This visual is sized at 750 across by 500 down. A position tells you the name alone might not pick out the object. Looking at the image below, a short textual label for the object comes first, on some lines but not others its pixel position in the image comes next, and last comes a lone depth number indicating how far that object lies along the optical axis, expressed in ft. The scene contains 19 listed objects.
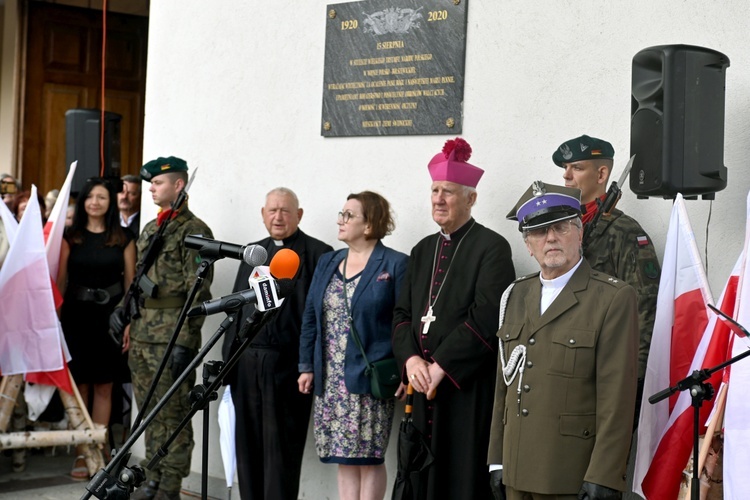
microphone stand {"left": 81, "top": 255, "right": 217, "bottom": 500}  12.16
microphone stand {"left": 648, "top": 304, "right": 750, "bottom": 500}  12.07
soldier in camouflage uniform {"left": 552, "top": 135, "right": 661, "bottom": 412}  15.48
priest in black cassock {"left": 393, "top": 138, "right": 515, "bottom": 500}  16.47
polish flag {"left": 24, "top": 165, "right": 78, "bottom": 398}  22.35
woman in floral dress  18.15
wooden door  35.99
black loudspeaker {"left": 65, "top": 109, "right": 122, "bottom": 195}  28.02
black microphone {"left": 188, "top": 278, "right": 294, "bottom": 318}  11.84
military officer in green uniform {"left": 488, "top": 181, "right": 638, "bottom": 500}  13.02
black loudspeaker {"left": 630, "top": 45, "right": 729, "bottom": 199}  14.60
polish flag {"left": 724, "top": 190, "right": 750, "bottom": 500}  13.10
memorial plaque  19.75
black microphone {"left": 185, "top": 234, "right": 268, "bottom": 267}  11.75
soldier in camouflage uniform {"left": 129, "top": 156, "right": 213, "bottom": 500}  21.26
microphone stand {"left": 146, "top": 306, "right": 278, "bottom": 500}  12.26
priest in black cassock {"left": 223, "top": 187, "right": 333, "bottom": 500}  19.74
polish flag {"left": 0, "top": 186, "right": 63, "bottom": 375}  21.54
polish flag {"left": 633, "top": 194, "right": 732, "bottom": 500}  14.19
